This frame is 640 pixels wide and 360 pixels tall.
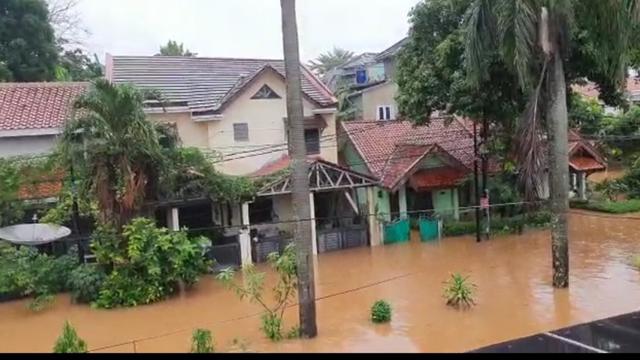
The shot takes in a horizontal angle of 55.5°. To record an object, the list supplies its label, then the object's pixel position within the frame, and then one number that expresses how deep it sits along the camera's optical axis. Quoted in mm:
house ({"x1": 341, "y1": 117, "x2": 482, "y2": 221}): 24375
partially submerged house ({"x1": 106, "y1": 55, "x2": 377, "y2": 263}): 21812
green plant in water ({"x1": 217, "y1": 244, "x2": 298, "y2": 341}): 12719
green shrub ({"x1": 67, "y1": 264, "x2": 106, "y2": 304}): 16797
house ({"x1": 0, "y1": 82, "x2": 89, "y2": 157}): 20406
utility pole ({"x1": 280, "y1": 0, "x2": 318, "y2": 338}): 12750
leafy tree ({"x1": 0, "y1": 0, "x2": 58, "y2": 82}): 28188
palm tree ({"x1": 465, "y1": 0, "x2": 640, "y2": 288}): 14141
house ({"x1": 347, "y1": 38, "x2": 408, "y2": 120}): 33031
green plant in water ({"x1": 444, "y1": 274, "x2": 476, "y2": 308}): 14383
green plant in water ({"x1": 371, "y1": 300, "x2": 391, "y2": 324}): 13617
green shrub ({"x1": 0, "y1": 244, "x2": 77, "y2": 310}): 16906
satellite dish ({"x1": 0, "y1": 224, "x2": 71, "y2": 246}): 17188
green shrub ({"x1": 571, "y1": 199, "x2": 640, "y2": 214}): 27461
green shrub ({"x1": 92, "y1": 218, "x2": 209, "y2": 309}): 16531
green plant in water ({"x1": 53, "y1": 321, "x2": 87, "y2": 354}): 11383
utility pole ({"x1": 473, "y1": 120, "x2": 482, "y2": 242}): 22650
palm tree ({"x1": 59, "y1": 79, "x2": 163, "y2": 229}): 16609
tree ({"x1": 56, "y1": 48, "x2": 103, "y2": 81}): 34700
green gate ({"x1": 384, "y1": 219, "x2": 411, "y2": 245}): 23797
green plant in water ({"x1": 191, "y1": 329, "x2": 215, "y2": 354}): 11500
